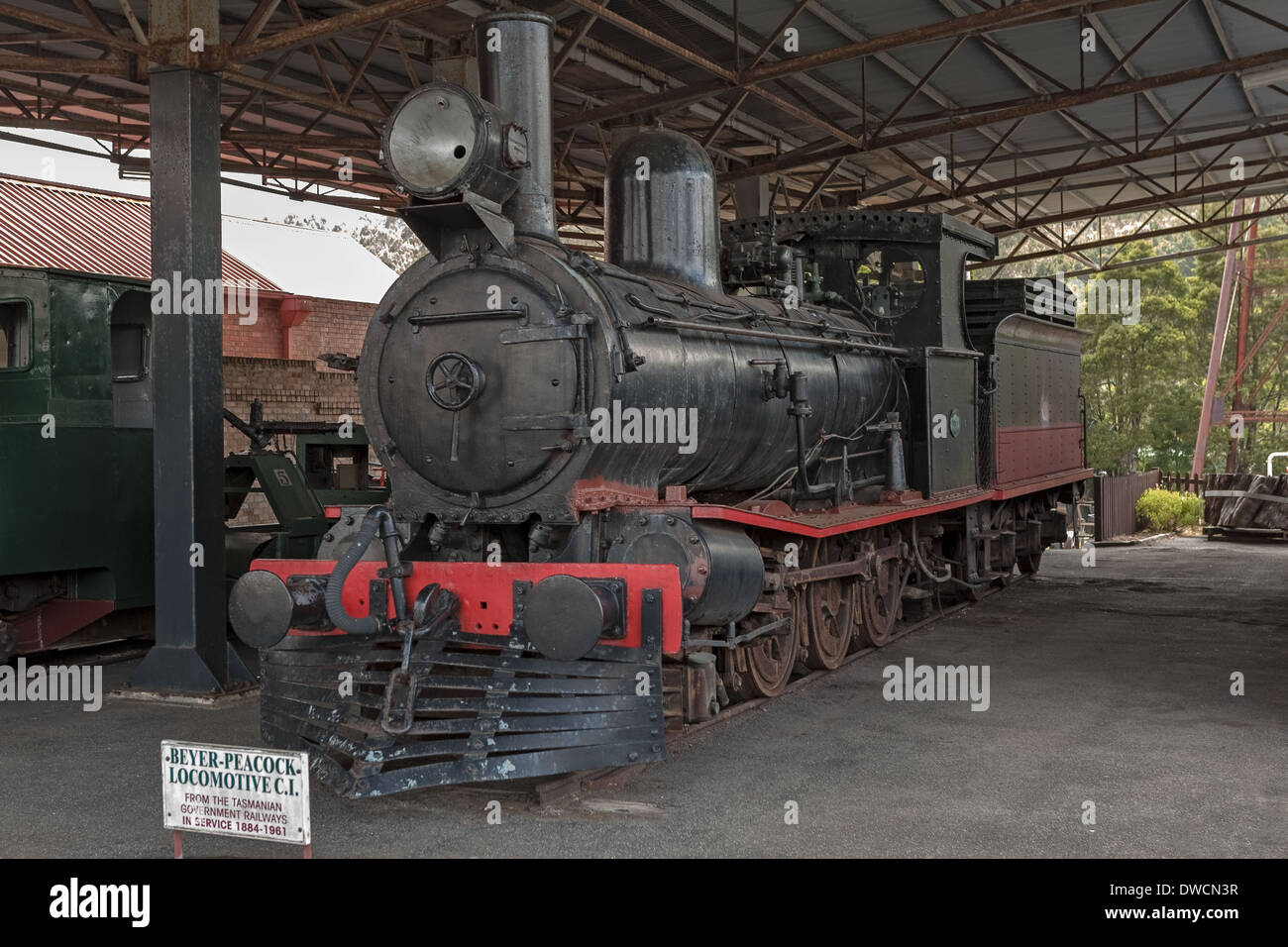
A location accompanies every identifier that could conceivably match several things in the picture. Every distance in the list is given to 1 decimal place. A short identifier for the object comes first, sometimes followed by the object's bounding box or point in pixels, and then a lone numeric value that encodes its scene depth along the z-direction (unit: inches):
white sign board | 158.2
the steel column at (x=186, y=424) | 295.9
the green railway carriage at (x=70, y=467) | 327.9
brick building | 652.1
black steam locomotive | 199.2
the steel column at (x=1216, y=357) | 919.7
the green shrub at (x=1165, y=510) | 768.9
